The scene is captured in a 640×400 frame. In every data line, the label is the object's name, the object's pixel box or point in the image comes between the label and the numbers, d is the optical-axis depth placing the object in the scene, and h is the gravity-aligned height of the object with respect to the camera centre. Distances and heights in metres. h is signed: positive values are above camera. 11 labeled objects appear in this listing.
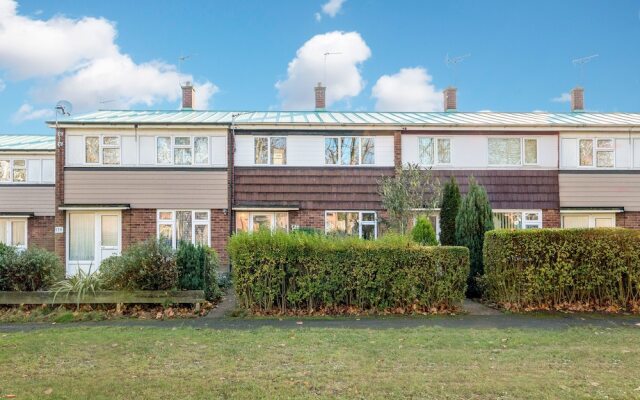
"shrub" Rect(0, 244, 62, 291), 9.23 -1.12
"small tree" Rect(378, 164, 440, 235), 14.72 +0.45
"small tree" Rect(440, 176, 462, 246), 12.36 -0.06
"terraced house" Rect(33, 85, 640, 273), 16.00 +1.33
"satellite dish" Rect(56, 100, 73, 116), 16.50 +3.71
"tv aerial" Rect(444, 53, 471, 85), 21.23 +6.77
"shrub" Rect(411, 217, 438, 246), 11.35 -0.56
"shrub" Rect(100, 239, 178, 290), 9.07 -1.11
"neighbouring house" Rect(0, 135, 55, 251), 19.62 +0.82
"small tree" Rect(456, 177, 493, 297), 11.24 -0.33
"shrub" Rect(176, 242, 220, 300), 9.47 -1.11
